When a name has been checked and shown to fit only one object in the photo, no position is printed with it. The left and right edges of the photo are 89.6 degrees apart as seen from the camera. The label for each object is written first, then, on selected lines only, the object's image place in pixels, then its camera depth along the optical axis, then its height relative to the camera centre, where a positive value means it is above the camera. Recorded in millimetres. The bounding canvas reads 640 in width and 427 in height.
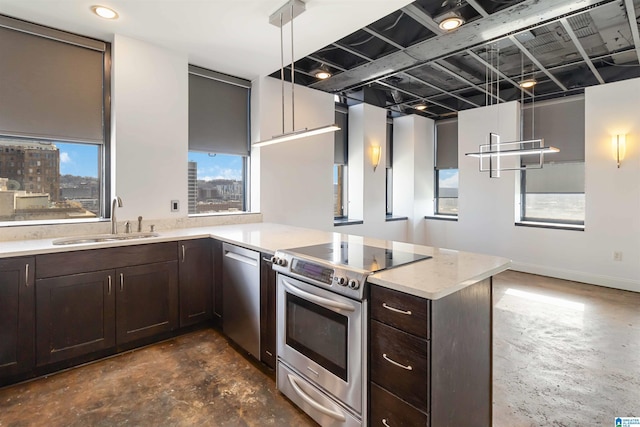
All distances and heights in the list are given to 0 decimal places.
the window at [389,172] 6695 +825
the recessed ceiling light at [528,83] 4691 +1891
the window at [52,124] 2738 +788
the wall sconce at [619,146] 4457 +902
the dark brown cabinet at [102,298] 2338 -693
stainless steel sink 2710 -234
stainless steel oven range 1649 -669
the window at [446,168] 6621 +910
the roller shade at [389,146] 6683 +1361
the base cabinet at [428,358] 1384 -682
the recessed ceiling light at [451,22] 2787 +1681
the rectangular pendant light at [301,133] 2458 +633
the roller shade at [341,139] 5672 +1280
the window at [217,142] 3803 +856
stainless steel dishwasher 2496 -705
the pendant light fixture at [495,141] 4227 +1194
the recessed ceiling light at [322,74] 3989 +1728
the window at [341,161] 5688 +890
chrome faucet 2980 -15
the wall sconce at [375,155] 5746 +1004
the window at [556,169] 5094 +689
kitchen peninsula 1388 -583
